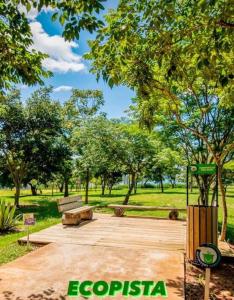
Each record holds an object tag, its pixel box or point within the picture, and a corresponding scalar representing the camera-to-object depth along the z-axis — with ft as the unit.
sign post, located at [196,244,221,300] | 8.73
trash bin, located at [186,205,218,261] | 15.72
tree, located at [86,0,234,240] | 10.73
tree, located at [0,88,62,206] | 41.11
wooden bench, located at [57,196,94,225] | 24.88
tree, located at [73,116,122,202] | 40.68
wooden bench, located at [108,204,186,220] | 29.81
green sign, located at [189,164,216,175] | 16.94
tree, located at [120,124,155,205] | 40.74
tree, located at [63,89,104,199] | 71.53
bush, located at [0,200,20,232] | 24.31
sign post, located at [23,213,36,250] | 17.47
